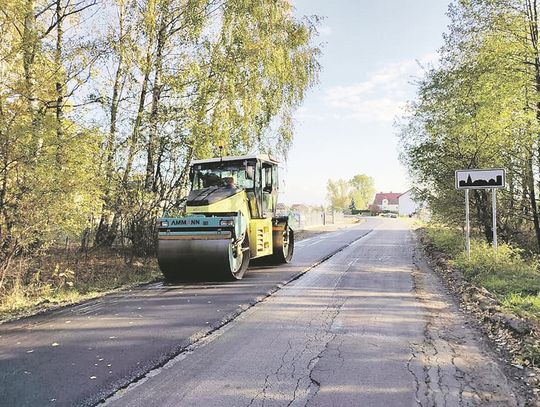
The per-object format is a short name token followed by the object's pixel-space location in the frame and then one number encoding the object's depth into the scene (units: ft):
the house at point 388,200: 480.64
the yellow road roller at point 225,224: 34.04
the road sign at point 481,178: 39.68
